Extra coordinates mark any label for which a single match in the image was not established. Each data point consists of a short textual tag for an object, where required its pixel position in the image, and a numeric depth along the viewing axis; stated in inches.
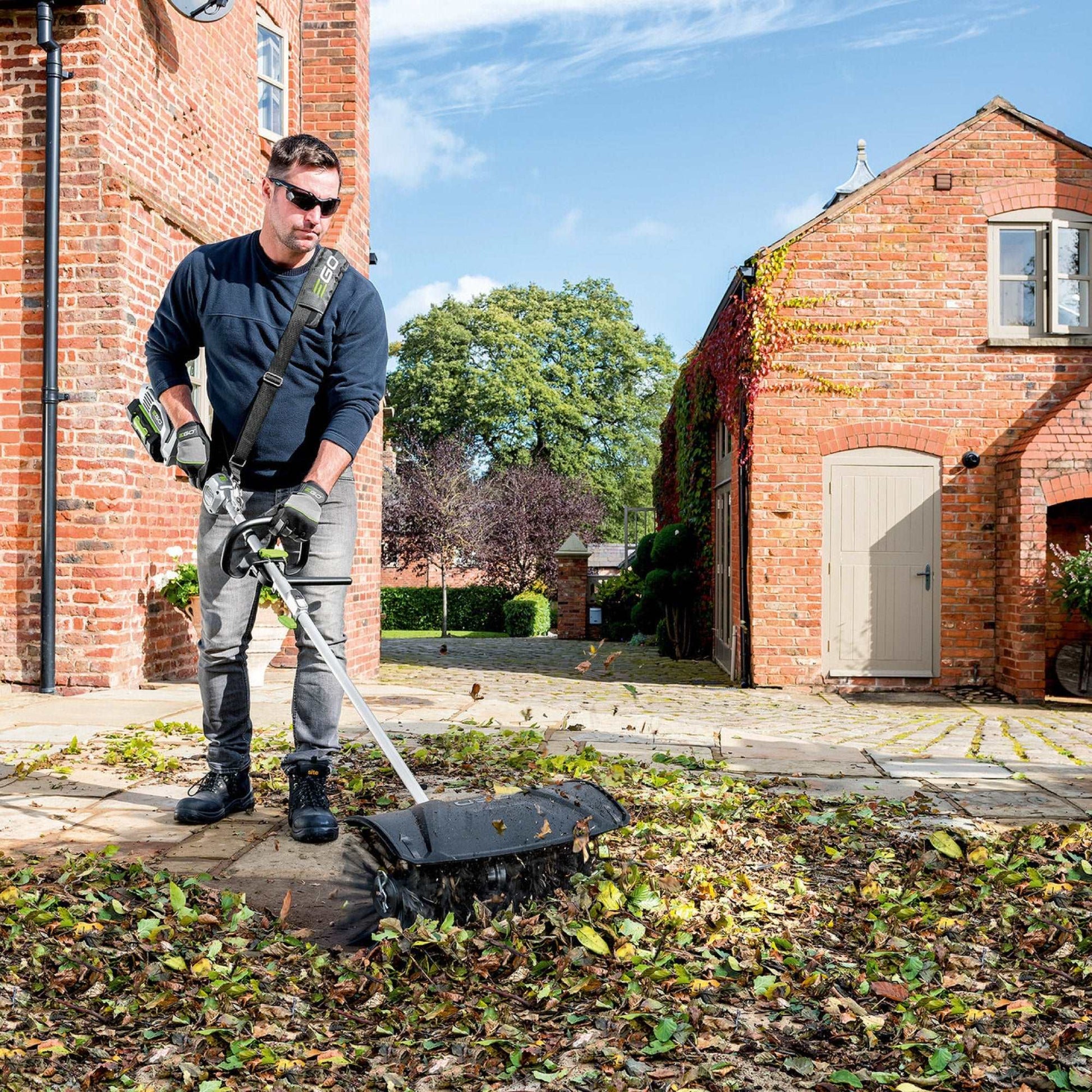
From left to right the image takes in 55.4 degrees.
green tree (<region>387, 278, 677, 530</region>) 1489.9
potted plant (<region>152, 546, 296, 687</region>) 303.9
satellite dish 327.0
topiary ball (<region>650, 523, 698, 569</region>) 586.2
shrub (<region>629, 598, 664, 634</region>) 669.9
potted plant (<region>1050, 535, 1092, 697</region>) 380.5
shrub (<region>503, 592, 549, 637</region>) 1010.7
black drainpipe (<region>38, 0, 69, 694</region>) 281.3
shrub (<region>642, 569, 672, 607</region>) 583.5
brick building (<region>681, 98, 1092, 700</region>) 407.8
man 136.9
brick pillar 819.4
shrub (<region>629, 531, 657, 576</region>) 665.6
